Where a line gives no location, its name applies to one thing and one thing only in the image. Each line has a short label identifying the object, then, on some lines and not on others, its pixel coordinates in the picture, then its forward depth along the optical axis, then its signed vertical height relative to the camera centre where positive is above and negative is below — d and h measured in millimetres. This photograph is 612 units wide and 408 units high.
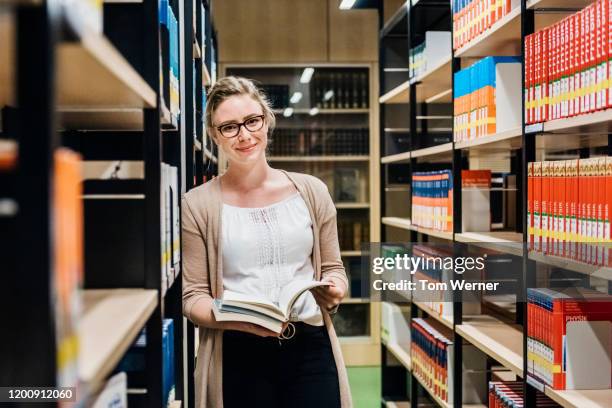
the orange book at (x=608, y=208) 1838 -59
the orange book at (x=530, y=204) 2326 -58
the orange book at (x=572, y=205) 2051 -55
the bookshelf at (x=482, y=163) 2260 +153
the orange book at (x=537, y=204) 2270 -57
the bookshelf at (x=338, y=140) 5730 +415
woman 1999 -232
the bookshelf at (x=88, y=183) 607 +9
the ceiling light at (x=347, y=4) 4889 +1349
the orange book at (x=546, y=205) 2209 -59
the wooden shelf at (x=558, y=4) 2169 +598
